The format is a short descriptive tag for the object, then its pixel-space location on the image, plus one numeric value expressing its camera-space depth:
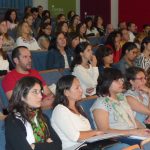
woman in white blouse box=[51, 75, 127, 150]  2.93
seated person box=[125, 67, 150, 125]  3.71
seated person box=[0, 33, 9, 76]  4.67
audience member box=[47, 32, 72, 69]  5.47
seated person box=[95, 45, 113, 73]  5.14
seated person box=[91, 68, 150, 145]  3.27
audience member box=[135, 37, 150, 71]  5.67
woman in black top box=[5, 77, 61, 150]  2.52
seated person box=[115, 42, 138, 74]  5.49
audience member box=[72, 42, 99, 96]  4.66
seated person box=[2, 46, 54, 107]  3.78
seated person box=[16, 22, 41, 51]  6.46
